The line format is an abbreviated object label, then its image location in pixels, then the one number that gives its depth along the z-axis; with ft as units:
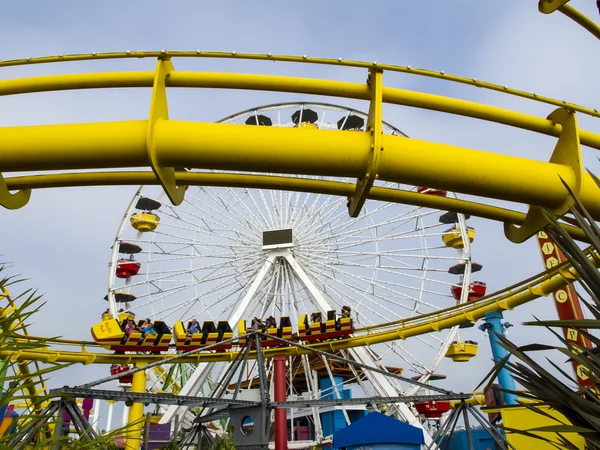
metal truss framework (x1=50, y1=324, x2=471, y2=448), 18.76
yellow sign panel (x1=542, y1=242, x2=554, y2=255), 45.98
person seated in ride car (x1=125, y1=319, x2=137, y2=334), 42.88
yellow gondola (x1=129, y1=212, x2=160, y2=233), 60.49
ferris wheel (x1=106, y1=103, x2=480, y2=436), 54.70
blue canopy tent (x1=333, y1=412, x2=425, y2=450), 27.68
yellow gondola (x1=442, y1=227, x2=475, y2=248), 57.41
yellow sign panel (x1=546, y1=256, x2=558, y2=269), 44.79
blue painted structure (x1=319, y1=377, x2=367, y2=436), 74.33
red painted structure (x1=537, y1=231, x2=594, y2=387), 37.17
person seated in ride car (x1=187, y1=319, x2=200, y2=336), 46.83
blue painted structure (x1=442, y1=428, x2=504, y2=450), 53.95
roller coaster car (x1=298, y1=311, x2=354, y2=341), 44.34
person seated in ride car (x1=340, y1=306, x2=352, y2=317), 48.47
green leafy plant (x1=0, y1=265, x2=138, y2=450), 6.63
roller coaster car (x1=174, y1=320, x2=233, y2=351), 44.16
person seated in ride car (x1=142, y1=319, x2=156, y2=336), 43.44
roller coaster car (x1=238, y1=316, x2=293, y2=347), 43.75
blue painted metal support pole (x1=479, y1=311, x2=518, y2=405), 34.47
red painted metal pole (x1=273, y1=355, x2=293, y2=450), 42.78
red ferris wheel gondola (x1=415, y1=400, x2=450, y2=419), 61.87
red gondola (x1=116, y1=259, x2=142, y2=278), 59.47
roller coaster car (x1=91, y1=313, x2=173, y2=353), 41.68
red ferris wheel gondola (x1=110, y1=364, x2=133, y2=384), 56.01
